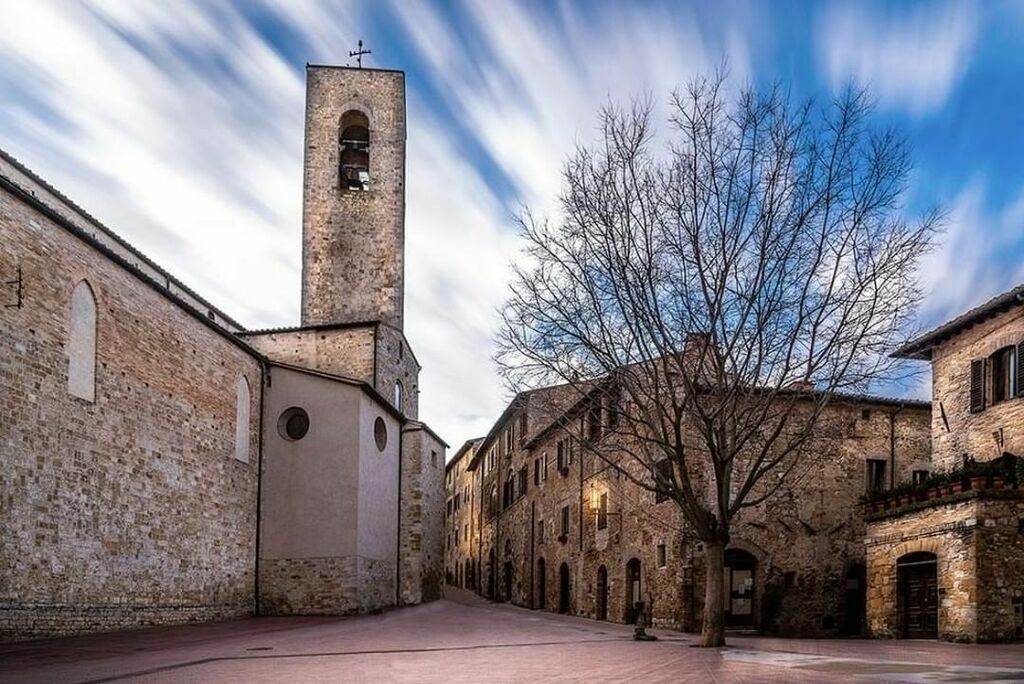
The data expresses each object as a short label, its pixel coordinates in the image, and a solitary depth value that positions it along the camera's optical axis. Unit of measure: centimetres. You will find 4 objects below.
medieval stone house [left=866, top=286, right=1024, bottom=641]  1831
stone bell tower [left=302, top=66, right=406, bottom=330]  3509
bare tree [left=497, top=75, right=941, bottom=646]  1747
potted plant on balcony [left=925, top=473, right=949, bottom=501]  1958
